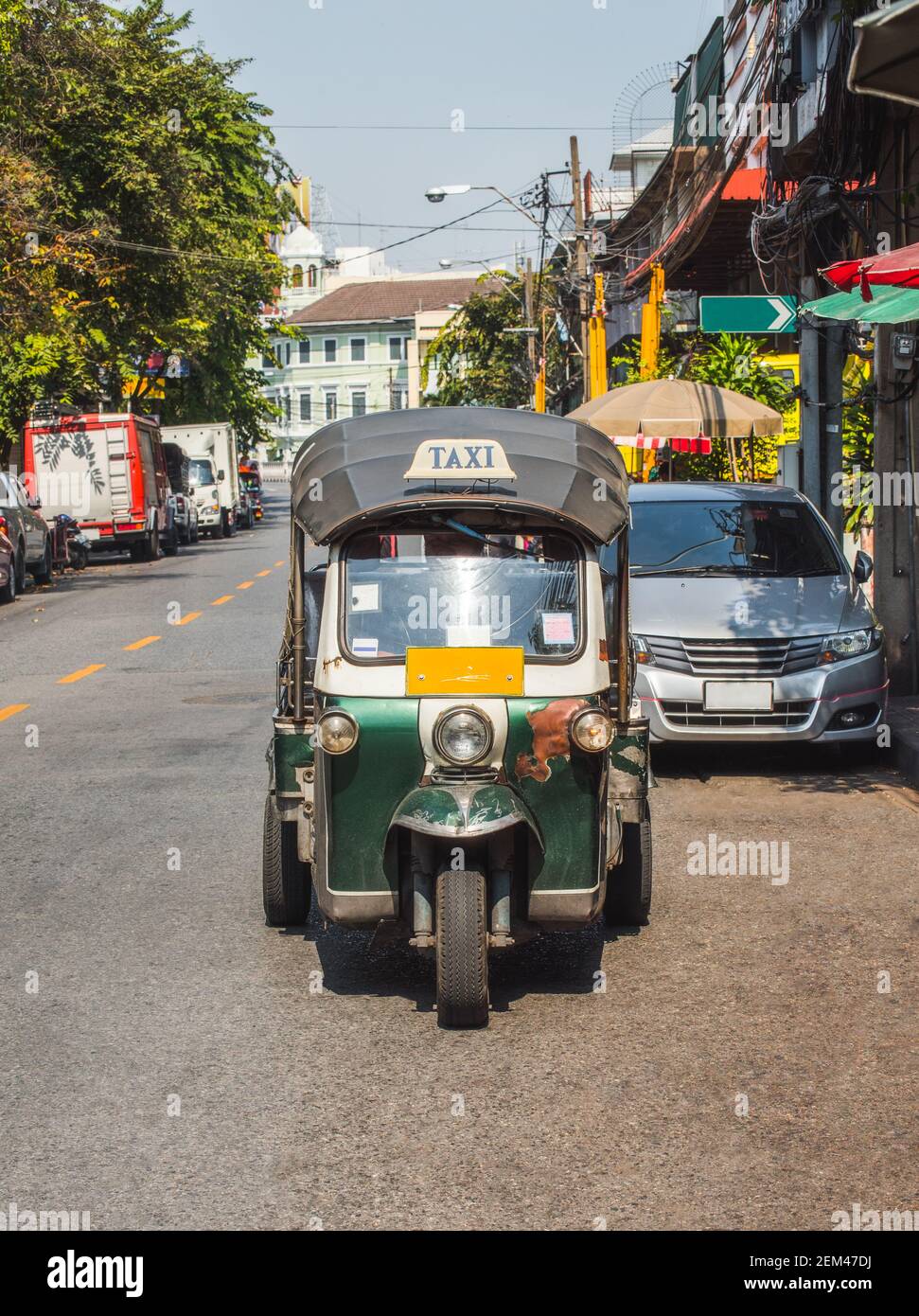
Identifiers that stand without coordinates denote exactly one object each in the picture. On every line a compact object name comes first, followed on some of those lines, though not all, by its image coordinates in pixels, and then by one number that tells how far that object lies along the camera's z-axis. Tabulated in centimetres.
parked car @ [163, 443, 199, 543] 4391
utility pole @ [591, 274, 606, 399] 3816
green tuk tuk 598
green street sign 1496
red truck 3612
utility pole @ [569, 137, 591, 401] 3856
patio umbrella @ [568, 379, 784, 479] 2008
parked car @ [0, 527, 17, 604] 2536
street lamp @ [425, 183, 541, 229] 4081
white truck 4991
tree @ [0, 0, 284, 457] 2678
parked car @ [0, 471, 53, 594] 2650
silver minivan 1071
